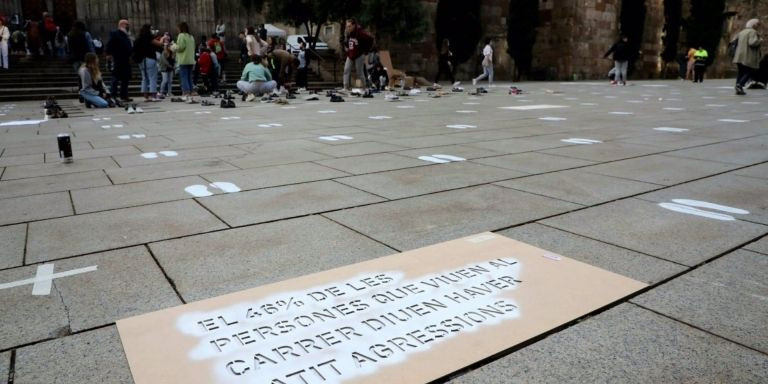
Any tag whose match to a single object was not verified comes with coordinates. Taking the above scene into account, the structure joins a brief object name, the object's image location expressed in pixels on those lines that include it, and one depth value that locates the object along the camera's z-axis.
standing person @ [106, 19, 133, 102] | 12.73
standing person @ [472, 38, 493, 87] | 20.59
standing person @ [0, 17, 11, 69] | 16.95
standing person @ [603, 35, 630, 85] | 20.00
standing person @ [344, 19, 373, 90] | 15.84
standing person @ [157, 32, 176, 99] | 15.43
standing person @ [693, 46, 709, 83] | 25.44
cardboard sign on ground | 1.74
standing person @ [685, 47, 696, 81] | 27.33
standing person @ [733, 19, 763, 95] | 13.32
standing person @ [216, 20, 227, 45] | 24.53
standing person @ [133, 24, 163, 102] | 13.54
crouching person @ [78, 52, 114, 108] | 12.40
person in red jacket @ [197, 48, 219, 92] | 16.38
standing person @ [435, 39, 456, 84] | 22.61
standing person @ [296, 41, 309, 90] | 19.38
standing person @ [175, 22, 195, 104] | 14.17
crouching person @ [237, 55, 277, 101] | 14.63
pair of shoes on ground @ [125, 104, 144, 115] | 11.64
